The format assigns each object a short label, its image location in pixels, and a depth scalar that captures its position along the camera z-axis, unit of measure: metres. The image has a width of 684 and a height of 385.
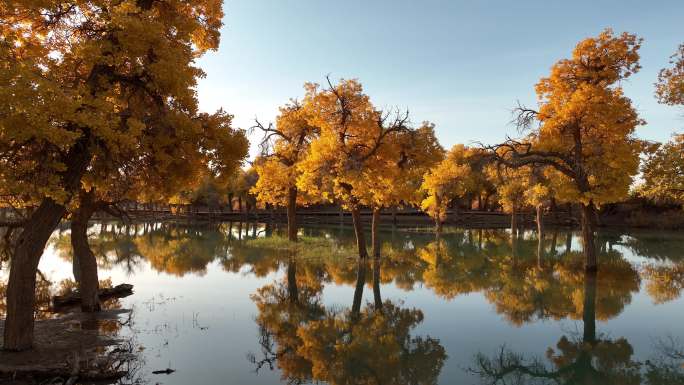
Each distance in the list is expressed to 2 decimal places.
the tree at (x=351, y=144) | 22.45
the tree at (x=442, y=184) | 43.62
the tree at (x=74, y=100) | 7.96
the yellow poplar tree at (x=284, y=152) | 29.27
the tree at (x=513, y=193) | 37.88
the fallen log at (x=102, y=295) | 14.65
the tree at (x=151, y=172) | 11.13
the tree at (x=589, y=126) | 18.52
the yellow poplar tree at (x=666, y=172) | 15.45
